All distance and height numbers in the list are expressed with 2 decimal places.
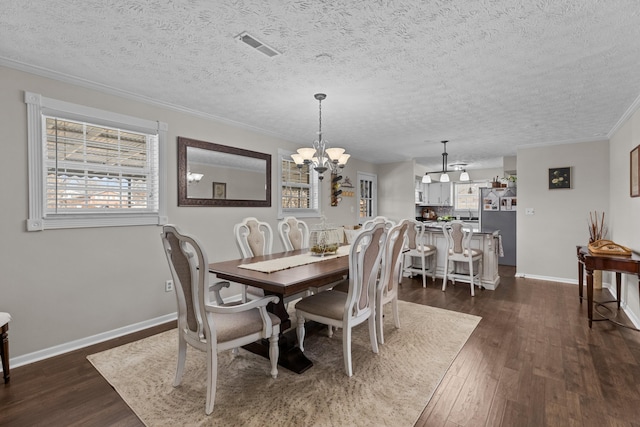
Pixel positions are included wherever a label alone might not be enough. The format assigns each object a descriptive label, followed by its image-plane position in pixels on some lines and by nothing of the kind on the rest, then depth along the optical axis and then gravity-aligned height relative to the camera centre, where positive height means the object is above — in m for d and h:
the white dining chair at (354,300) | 2.23 -0.73
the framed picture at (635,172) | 3.13 +0.40
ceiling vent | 2.02 +1.14
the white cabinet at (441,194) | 8.79 +0.46
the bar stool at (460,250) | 4.48 -0.61
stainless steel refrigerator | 6.32 -0.10
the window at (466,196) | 8.82 +0.42
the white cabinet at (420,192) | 8.34 +0.52
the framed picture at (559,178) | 4.98 +0.53
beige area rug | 1.83 -1.22
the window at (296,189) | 4.87 +0.36
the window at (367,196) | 6.95 +0.33
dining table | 2.10 -0.48
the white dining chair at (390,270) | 2.71 -0.55
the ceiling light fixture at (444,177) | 5.55 +0.72
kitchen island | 4.70 -0.67
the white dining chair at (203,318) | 1.80 -0.71
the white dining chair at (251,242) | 3.16 -0.35
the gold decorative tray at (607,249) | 3.04 -0.39
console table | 2.83 -0.53
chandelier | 3.14 +0.57
